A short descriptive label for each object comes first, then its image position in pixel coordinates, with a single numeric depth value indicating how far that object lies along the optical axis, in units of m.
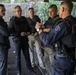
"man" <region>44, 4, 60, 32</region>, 2.76
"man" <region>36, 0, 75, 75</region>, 1.58
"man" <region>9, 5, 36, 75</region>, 2.80
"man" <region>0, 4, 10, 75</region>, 2.39
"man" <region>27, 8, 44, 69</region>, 3.12
